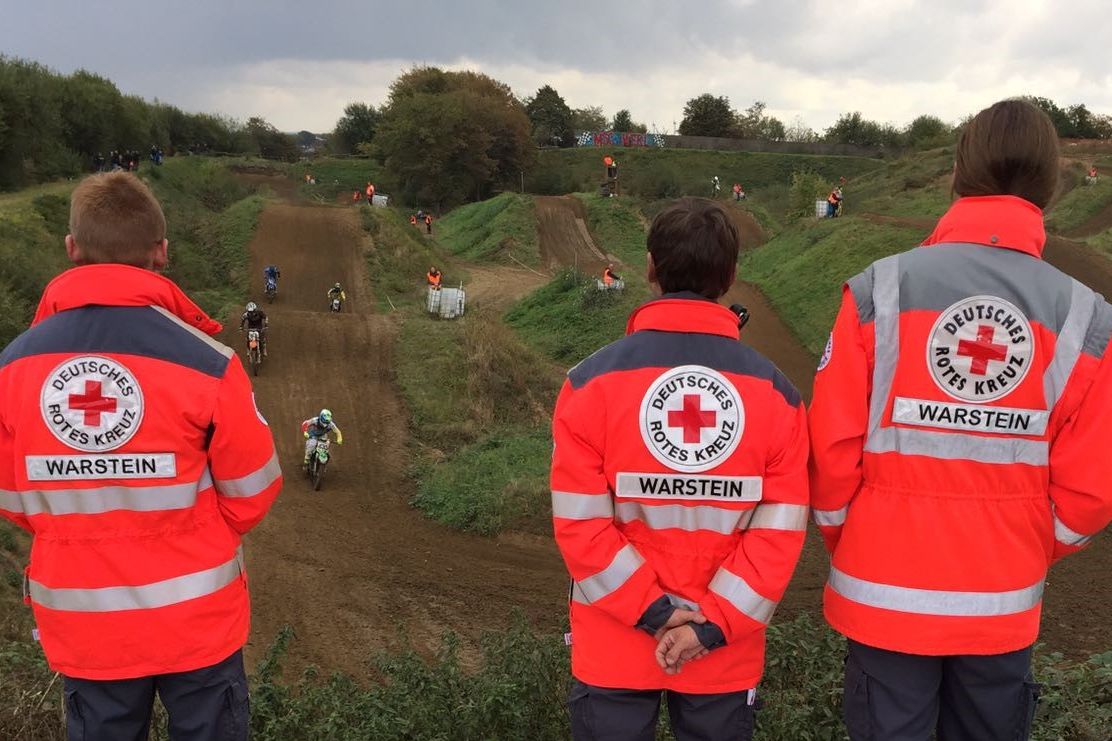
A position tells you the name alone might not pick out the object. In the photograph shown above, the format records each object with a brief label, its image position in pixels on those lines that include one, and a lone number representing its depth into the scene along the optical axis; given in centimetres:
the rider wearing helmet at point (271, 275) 2428
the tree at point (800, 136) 8112
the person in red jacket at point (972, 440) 250
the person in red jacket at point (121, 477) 262
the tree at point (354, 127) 7906
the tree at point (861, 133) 7431
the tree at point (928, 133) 5561
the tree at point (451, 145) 5322
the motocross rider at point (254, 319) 1598
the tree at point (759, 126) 8338
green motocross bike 1233
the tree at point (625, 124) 8925
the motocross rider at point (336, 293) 2248
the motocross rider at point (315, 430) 1224
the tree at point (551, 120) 7731
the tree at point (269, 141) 7750
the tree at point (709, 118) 7856
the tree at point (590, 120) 8969
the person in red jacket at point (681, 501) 253
